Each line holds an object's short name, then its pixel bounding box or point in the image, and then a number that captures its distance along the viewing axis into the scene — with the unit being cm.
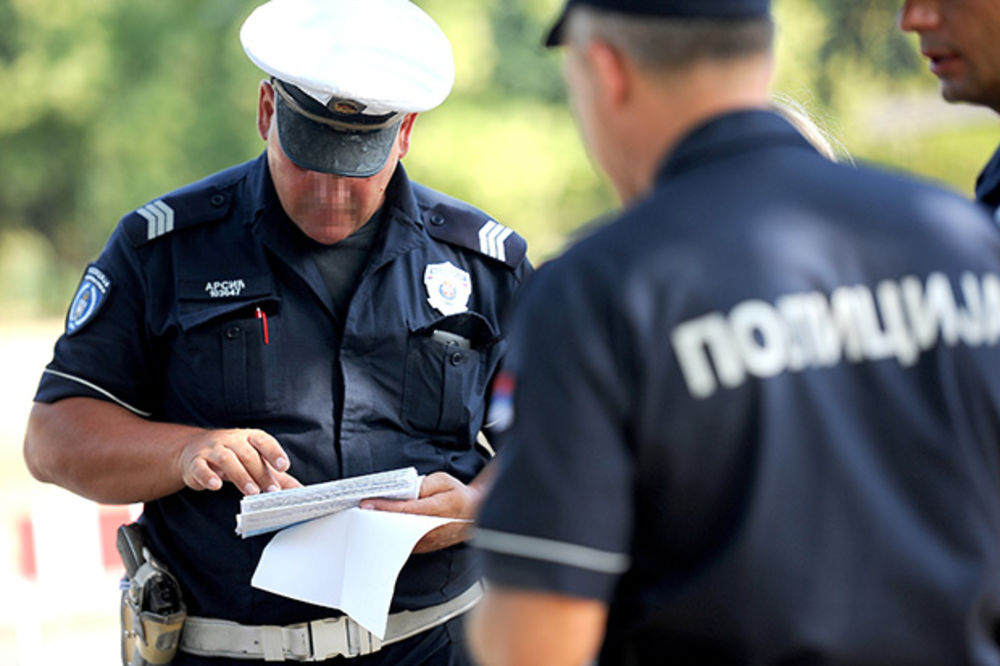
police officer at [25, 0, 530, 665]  520
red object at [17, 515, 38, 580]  1164
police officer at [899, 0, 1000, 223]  424
